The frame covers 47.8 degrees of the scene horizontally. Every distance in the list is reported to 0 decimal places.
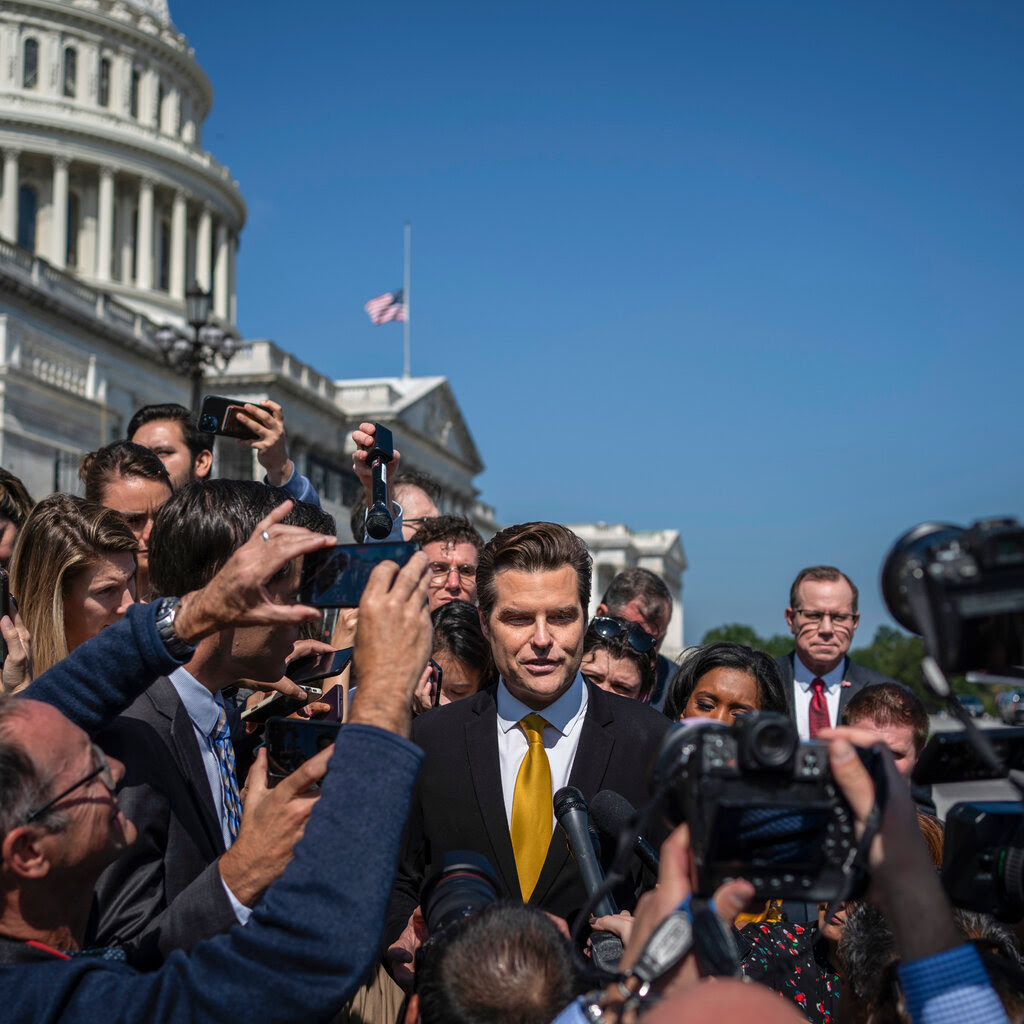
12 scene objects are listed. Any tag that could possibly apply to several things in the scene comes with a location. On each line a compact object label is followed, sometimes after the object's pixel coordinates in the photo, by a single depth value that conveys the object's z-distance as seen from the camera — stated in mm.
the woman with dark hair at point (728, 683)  4203
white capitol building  38031
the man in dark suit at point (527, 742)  3367
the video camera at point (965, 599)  1732
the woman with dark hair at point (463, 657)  5000
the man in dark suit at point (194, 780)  2404
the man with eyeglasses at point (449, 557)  6109
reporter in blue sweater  1974
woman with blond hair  3629
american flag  42750
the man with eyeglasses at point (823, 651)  6672
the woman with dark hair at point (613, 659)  5152
